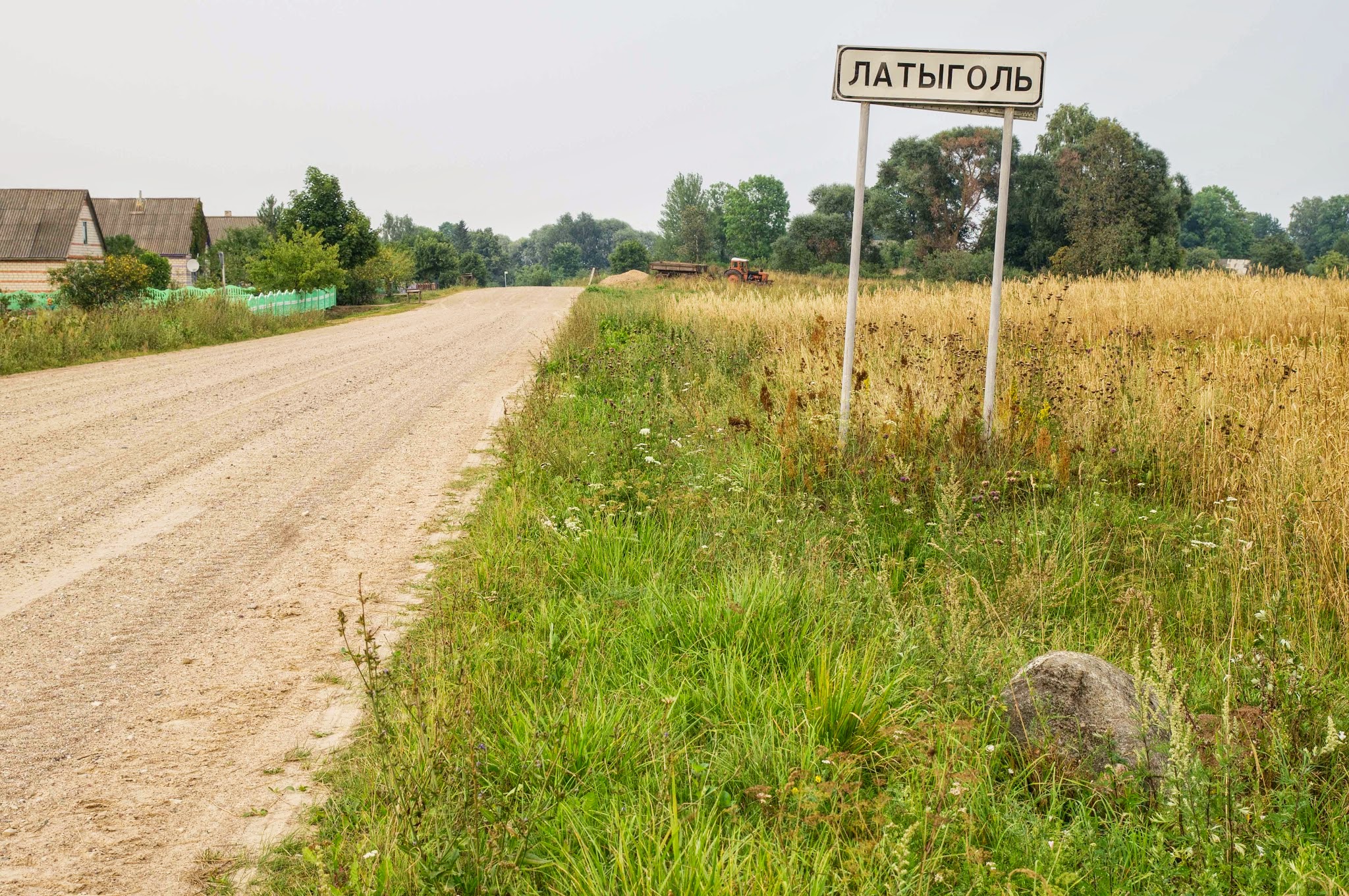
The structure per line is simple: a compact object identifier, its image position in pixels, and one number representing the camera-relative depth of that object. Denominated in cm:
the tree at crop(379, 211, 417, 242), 14775
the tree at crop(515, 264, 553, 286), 14616
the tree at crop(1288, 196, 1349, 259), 12975
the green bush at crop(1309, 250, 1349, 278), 3874
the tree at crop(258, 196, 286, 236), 6800
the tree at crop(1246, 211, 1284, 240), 14288
